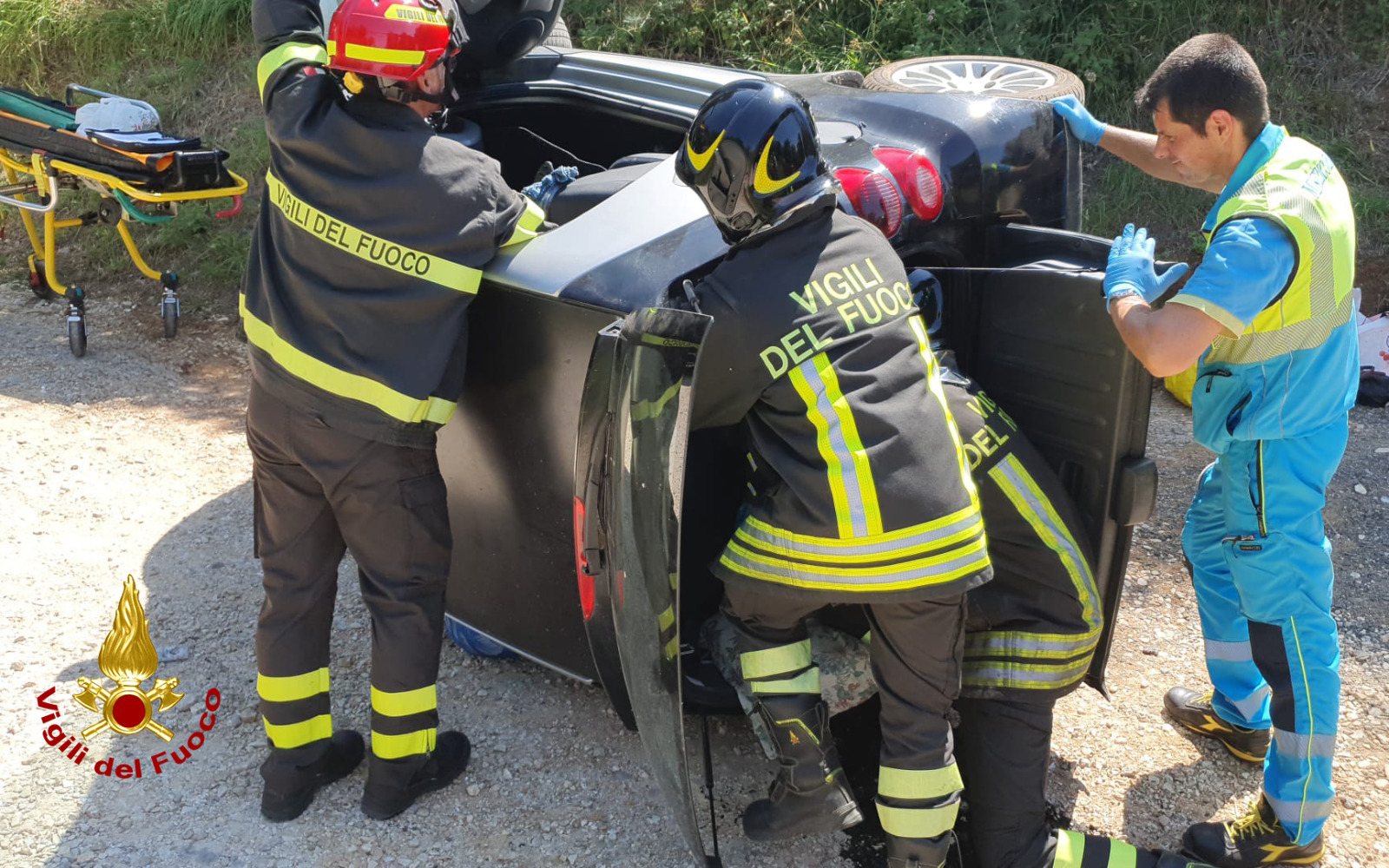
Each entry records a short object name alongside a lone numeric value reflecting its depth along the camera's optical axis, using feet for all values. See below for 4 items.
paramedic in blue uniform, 7.93
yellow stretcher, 17.38
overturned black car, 7.55
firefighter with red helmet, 8.41
